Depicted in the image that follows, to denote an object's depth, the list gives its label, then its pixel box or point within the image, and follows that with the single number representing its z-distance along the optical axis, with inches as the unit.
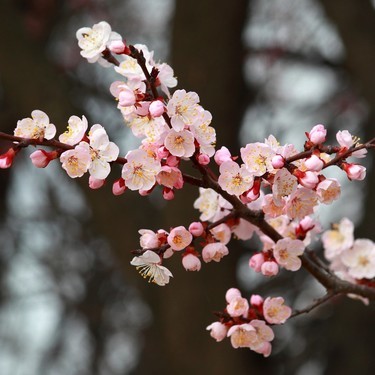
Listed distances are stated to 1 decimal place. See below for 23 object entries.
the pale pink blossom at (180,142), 75.4
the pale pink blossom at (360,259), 82.8
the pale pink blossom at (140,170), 75.5
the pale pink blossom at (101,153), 75.8
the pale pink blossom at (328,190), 75.9
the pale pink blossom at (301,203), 76.3
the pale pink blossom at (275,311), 79.3
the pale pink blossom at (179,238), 77.0
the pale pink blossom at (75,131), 76.2
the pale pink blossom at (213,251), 78.1
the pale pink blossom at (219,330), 78.9
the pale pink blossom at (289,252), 78.7
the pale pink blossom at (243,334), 78.6
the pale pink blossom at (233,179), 76.2
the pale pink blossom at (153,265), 76.7
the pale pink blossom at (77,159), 75.6
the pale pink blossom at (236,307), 78.9
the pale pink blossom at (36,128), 76.4
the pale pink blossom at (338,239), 84.7
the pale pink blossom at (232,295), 78.9
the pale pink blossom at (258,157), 75.9
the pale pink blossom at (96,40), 78.4
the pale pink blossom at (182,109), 75.4
